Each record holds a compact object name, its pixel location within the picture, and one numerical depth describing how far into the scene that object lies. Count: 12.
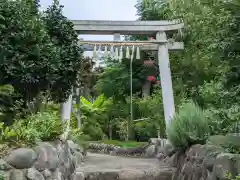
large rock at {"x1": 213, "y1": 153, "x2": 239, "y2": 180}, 3.99
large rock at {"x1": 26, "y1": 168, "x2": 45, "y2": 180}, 4.56
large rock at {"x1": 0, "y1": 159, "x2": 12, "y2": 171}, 4.20
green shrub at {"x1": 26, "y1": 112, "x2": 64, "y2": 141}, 5.93
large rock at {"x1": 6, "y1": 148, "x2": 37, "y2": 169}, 4.47
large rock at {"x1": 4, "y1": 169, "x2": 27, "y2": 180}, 4.33
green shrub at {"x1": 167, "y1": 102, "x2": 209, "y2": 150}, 6.48
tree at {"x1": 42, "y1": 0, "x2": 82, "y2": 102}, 7.57
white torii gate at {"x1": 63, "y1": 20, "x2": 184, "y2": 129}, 10.70
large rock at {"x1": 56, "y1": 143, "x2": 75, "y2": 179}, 6.08
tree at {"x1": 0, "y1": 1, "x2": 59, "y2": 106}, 6.45
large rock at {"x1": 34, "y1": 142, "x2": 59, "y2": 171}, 4.98
